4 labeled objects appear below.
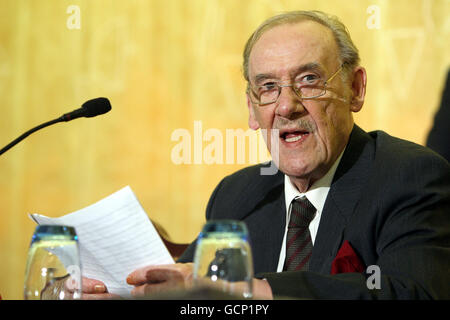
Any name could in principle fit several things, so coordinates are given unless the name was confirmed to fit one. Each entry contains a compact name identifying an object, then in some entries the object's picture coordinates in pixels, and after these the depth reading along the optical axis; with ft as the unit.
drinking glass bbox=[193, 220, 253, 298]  6.76
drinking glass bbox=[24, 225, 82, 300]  6.88
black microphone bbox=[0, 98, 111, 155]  7.58
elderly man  7.41
